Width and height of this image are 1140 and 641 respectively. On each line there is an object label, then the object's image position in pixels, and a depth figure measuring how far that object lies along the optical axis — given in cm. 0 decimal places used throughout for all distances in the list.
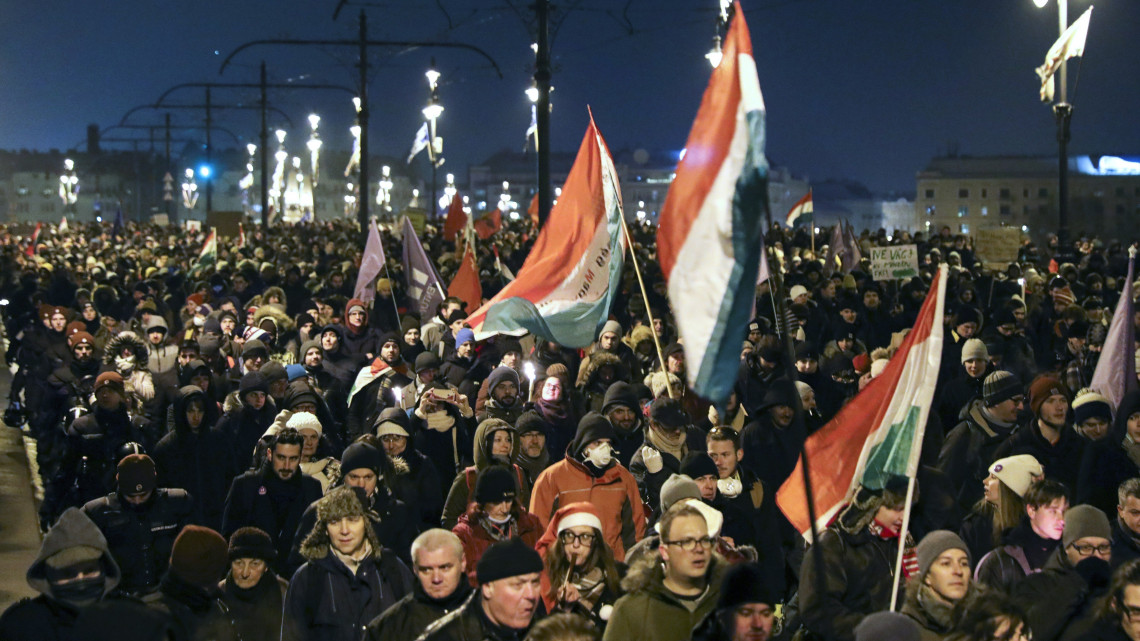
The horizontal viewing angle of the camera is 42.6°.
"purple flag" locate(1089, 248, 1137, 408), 913
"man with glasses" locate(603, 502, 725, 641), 509
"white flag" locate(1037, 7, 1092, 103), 2052
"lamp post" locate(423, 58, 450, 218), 2612
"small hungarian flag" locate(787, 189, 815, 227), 2886
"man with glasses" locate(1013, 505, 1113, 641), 528
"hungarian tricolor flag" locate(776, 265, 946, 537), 558
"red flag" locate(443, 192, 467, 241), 2511
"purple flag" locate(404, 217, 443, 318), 1645
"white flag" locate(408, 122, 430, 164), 3144
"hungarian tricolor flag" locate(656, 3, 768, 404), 490
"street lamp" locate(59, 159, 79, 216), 6594
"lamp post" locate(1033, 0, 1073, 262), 2039
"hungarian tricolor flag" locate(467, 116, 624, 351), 958
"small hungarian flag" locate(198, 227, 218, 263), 2181
